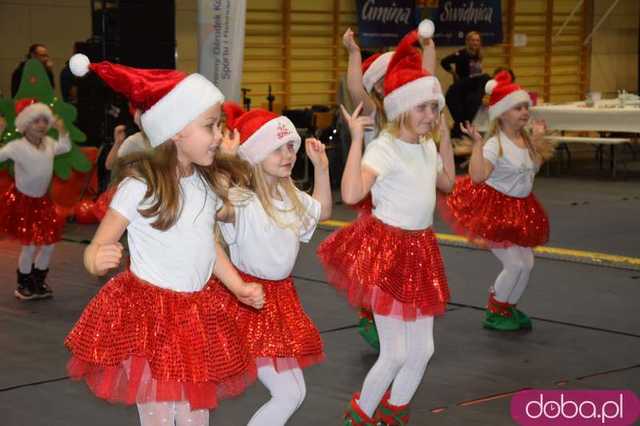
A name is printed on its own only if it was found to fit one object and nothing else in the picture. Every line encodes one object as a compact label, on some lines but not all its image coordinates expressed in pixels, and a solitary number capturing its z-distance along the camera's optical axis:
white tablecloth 13.66
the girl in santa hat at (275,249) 3.89
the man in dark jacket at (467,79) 14.66
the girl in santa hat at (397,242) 4.44
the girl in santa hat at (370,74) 5.49
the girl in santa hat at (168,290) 3.51
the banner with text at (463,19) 16.66
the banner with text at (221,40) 8.68
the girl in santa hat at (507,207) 6.29
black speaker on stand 10.64
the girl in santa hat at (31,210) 7.31
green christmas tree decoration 9.24
